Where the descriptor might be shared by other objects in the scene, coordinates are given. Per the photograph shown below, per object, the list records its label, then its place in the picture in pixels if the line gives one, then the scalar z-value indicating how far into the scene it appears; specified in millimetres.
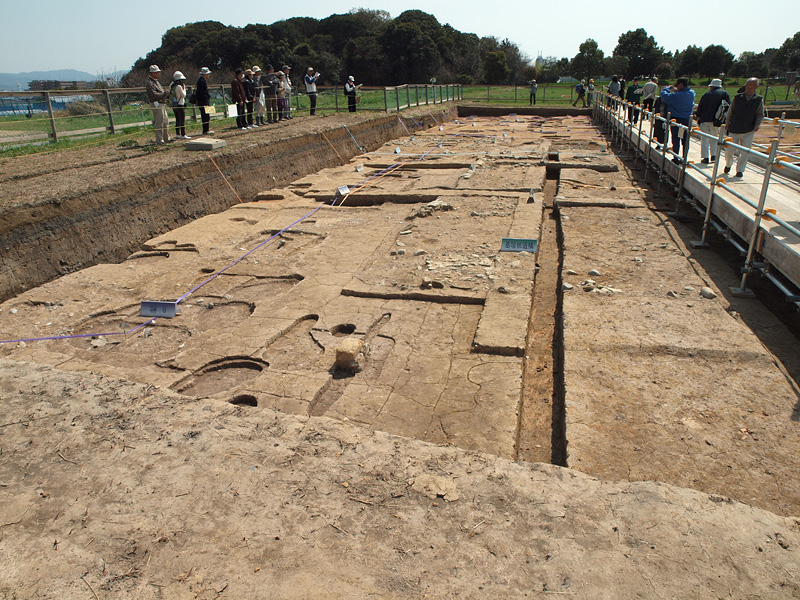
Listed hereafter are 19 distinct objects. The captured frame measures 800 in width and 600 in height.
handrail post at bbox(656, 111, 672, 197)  9296
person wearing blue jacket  9430
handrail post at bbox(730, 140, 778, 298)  5031
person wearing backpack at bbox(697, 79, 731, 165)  8109
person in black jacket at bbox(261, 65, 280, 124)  15758
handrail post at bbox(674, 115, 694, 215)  8188
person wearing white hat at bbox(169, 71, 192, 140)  11617
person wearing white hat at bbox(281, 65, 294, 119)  16444
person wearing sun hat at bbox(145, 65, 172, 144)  10250
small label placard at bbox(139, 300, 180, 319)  5391
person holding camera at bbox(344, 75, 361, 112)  17797
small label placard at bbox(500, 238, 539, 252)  6500
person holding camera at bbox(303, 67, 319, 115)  16484
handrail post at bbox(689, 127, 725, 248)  6438
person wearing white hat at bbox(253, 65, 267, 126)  14445
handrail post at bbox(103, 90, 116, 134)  11938
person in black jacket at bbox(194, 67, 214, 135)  12062
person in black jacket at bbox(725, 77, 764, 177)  7184
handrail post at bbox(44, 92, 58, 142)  10988
